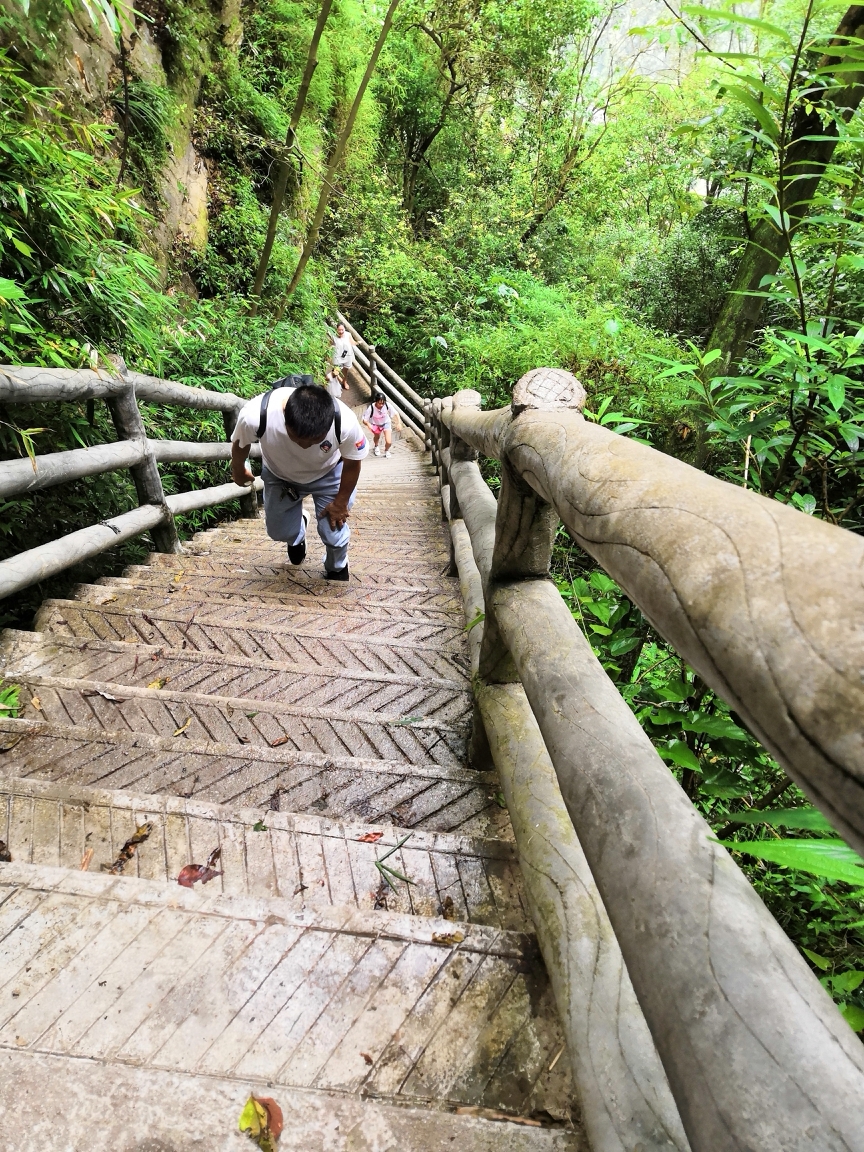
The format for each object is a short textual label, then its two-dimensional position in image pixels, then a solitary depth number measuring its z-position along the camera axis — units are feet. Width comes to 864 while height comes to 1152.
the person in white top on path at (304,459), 9.62
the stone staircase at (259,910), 2.89
